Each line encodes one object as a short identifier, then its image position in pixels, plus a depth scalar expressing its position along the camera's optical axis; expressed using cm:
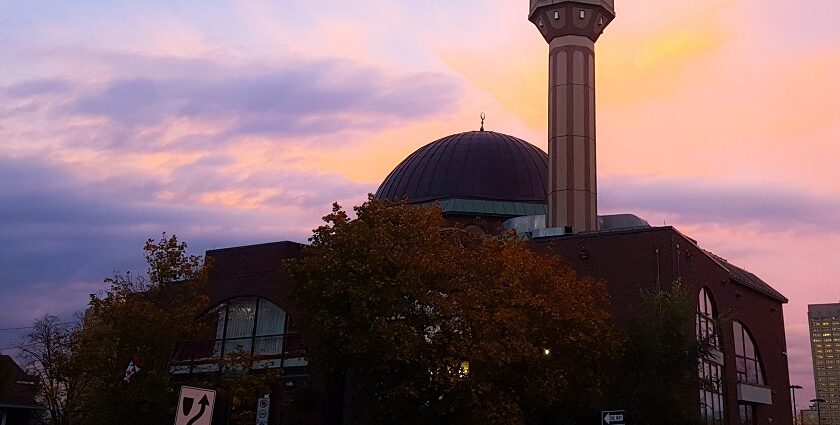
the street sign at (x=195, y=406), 1310
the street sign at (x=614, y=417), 1897
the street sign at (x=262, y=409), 3978
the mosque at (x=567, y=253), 4072
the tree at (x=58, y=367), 3408
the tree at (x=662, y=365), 3306
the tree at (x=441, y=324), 3044
